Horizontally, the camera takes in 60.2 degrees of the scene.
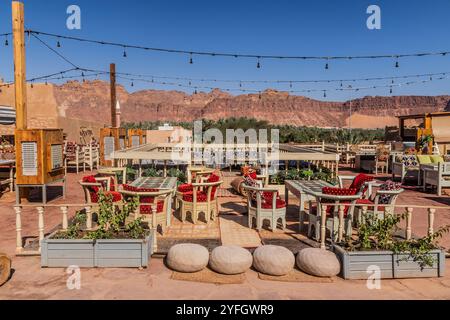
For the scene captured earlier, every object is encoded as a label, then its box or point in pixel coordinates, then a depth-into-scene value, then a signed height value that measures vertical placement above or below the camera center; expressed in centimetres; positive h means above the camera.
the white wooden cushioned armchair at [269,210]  647 -120
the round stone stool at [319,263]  462 -149
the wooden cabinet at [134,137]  1825 +10
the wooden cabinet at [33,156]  898 -40
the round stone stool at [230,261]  468 -147
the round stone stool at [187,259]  473 -146
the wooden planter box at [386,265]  463 -150
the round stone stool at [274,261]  467 -148
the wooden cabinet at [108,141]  1556 -8
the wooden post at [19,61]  880 +178
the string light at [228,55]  1178 +300
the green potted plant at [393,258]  463 -142
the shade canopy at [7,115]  1695 +103
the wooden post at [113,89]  1838 +243
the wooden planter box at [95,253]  488 -143
